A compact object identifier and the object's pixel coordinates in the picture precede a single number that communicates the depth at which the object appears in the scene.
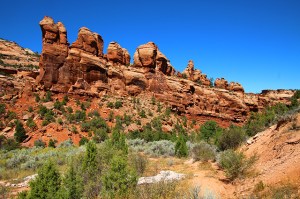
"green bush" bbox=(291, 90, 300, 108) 47.02
